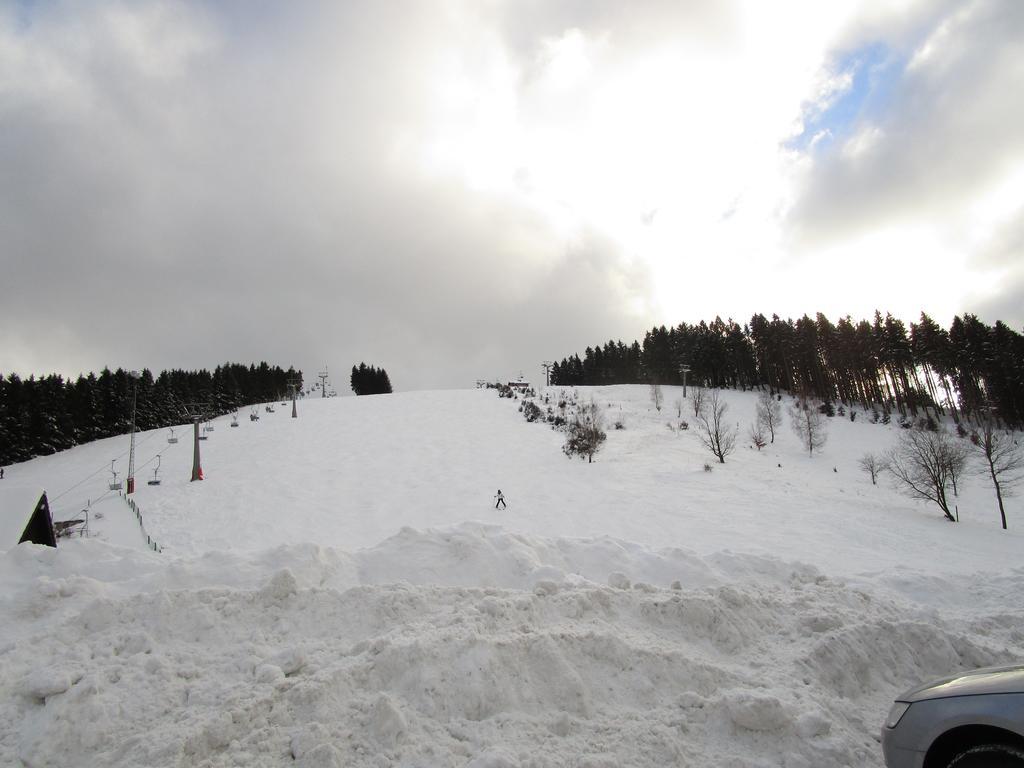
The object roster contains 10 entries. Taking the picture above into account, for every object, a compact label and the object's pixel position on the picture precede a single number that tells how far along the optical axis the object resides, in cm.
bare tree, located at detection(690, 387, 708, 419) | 4917
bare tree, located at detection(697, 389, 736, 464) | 3360
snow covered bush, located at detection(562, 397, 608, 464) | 3244
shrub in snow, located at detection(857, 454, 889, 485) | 3045
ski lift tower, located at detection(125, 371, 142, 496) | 2625
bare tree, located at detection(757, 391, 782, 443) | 4644
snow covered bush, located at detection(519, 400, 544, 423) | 4880
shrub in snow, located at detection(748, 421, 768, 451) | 4216
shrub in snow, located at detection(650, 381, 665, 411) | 6438
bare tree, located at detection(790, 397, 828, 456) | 4109
